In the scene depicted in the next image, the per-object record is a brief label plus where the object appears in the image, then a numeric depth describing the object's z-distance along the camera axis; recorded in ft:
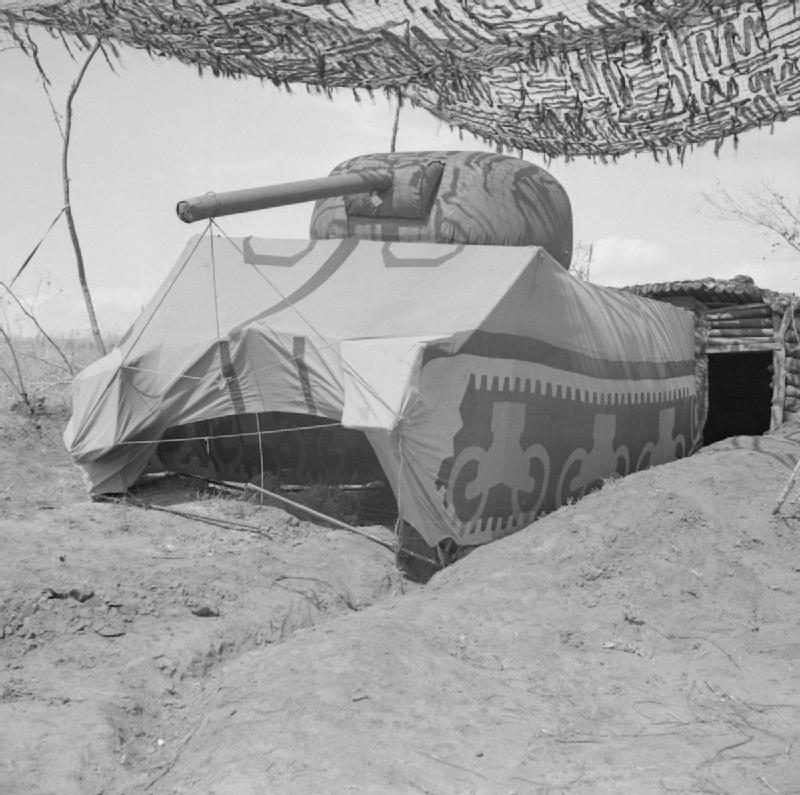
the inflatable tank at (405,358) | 24.98
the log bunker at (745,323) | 42.88
